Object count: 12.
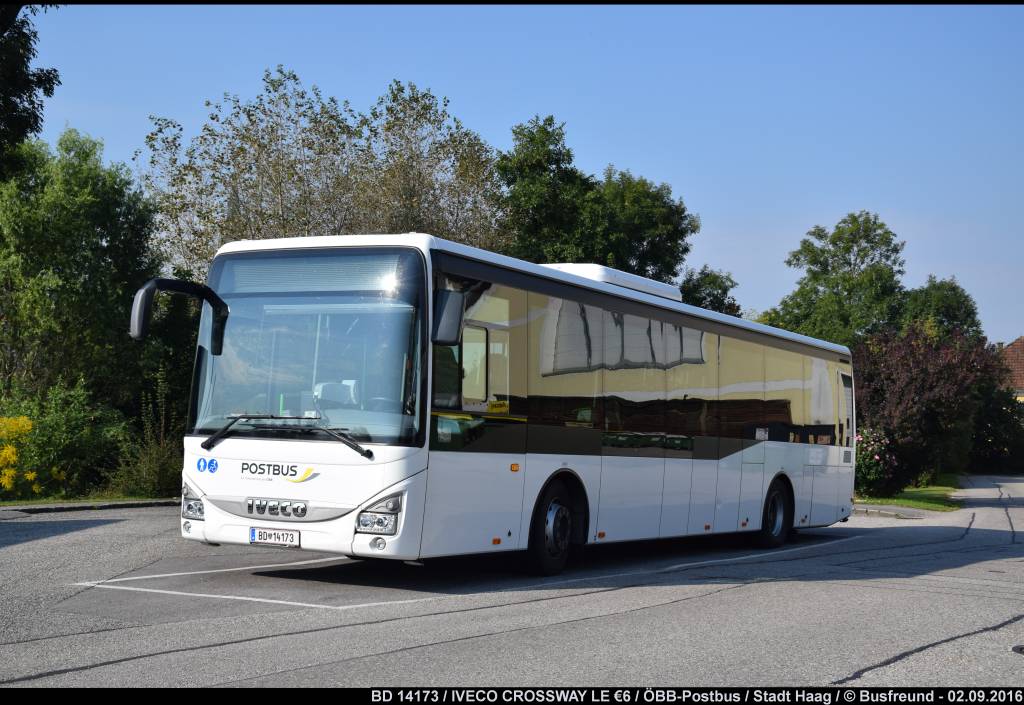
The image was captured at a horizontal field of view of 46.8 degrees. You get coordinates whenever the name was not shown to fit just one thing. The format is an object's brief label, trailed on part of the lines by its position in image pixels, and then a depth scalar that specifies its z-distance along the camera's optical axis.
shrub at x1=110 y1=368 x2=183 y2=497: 21.91
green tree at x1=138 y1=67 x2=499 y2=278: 34.09
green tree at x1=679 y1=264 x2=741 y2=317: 62.25
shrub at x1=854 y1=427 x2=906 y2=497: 32.91
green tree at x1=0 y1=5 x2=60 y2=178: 21.20
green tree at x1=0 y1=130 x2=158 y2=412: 31.50
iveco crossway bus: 10.30
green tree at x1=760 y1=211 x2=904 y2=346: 96.09
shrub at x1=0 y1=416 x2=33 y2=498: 21.25
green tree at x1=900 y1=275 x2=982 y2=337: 98.19
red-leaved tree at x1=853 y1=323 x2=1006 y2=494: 33.28
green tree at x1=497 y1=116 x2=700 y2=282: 43.50
